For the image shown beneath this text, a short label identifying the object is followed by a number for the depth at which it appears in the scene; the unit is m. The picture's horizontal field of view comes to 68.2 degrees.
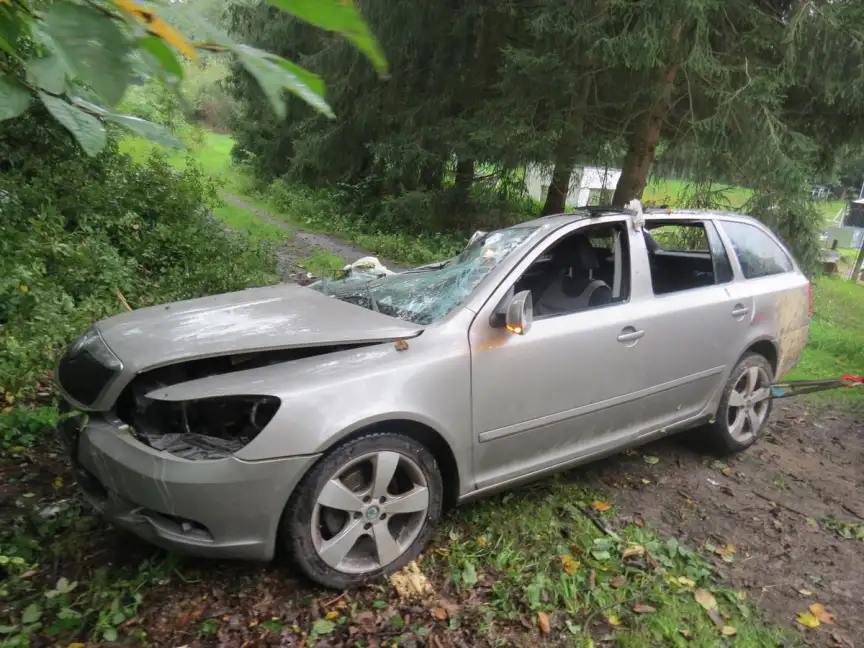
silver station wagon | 2.54
